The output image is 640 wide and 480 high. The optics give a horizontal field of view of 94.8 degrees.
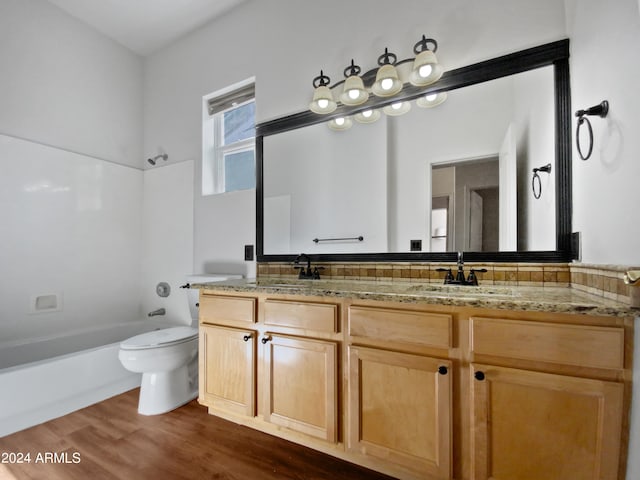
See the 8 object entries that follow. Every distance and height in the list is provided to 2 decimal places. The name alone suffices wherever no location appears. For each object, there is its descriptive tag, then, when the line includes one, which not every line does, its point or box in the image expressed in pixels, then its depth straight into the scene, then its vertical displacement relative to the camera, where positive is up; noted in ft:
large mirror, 4.68 +1.24
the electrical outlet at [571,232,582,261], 4.21 -0.07
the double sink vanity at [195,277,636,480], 3.00 -1.71
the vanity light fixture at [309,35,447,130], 5.25 +3.04
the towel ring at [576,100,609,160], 3.37 +1.51
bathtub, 5.51 -2.89
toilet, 5.91 -2.58
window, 8.34 +2.90
